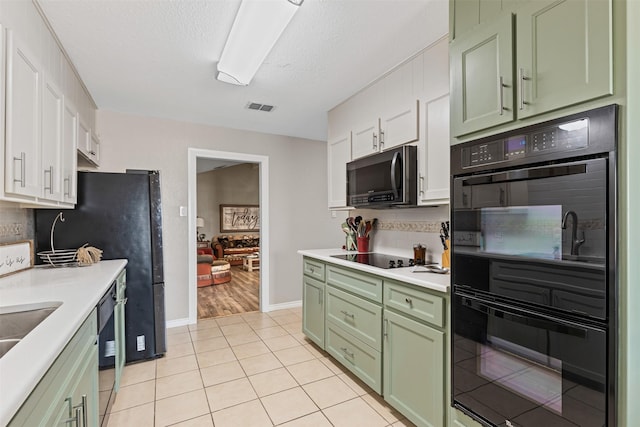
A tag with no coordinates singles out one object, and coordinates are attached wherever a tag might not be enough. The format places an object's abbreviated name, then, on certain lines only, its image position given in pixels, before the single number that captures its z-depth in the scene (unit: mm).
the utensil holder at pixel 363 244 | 3084
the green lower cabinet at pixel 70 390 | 807
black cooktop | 2271
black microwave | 2230
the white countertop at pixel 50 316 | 726
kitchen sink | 1285
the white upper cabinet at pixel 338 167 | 3014
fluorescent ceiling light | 1628
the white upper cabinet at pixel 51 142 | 1807
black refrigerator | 2559
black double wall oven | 994
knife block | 2082
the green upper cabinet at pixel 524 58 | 1007
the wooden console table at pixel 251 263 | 7074
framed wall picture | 8820
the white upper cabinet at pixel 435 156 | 2008
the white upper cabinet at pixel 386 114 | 2280
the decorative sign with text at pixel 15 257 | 1935
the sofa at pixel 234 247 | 8000
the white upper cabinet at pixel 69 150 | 2131
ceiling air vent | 3195
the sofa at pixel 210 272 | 5680
